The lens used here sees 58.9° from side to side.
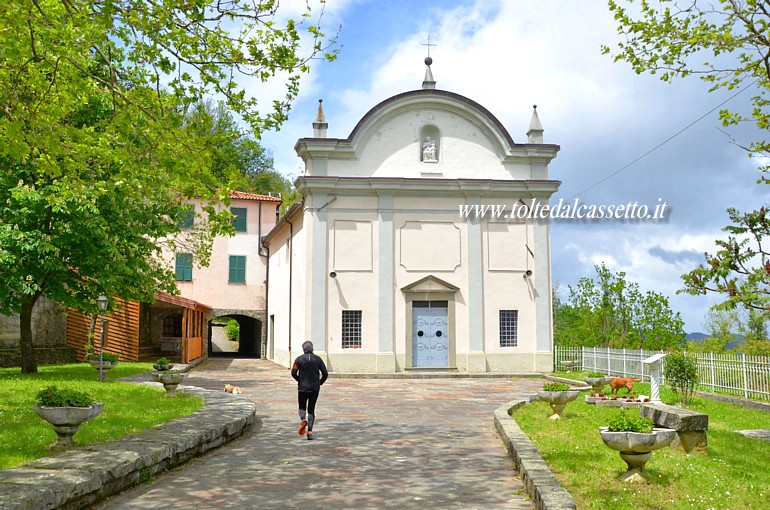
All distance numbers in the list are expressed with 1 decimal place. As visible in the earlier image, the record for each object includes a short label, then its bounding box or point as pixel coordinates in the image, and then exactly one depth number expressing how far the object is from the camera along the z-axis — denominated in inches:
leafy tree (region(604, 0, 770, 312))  289.4
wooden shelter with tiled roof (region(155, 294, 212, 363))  1051.9
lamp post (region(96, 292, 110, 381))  681.0
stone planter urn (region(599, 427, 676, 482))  262.4
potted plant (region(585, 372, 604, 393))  618.8
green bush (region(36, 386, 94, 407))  294.7
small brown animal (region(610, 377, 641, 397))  603.5
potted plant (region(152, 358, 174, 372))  690.8
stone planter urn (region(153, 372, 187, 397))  533.0
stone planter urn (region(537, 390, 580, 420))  459.8
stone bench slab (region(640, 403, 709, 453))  331.3
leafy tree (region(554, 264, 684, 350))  1027.9
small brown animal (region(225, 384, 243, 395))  623.2
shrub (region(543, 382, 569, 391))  462.0
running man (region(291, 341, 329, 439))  412.5
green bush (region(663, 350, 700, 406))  551.8
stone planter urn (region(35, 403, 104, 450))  291.1
